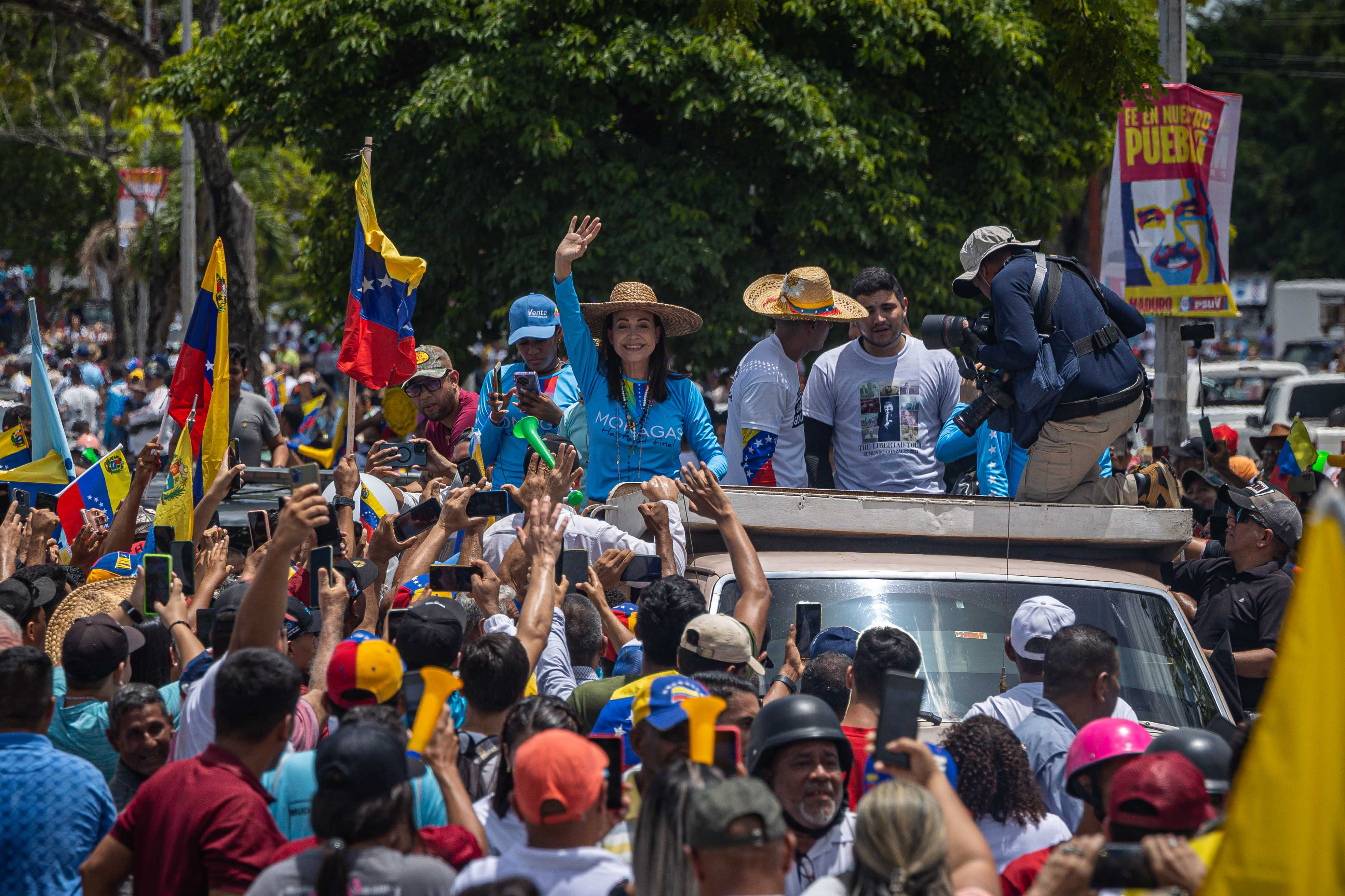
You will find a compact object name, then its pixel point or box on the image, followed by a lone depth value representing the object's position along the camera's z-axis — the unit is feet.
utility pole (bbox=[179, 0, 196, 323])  150.10
